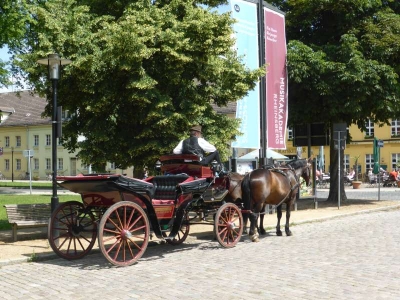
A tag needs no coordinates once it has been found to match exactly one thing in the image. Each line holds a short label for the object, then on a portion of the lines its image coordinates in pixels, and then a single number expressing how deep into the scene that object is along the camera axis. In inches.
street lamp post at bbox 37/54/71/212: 419.2
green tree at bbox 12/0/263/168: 461.4
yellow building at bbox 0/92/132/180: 2628.0
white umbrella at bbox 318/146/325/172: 1821.5
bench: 446.3
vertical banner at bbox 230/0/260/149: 608.1
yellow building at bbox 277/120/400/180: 1972.2
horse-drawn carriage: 351.6
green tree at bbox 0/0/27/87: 626.2
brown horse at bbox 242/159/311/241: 462.9
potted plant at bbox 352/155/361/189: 1485.4
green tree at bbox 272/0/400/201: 756.0
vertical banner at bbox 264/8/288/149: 669.9
